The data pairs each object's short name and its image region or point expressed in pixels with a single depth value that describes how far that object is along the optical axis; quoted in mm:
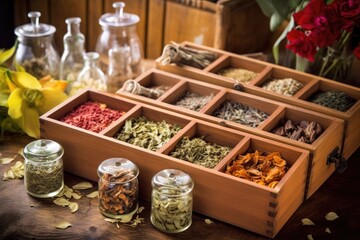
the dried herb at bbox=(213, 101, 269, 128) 2111
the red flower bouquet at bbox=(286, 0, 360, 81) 2094
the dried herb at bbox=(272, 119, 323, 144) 2012
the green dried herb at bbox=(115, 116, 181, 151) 1979
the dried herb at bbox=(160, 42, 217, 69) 2354
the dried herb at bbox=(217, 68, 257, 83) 2342
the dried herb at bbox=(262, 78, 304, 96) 2262
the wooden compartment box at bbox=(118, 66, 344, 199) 1989
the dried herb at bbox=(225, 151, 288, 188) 1847
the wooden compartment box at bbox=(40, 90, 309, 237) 1804
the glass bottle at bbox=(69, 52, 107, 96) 2387
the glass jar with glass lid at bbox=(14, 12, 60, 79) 2398
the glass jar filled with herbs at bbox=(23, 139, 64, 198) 1917
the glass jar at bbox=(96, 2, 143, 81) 2453
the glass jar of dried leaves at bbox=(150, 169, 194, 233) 1791
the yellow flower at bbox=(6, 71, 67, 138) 2180
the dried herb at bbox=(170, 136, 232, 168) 1918
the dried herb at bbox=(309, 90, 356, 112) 2191
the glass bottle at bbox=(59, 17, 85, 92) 2441
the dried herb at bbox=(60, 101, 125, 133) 2049
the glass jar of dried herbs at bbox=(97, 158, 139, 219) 1842
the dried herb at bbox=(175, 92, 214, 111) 2172
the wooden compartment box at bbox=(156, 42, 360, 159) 2156
